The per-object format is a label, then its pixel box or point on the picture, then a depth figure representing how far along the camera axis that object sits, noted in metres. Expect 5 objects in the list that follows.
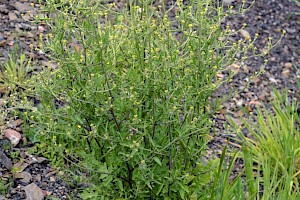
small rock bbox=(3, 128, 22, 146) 3.47
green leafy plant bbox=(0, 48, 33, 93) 3.74
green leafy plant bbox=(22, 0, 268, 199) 2.41
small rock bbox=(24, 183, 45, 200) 3.21
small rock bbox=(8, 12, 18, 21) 4.48
